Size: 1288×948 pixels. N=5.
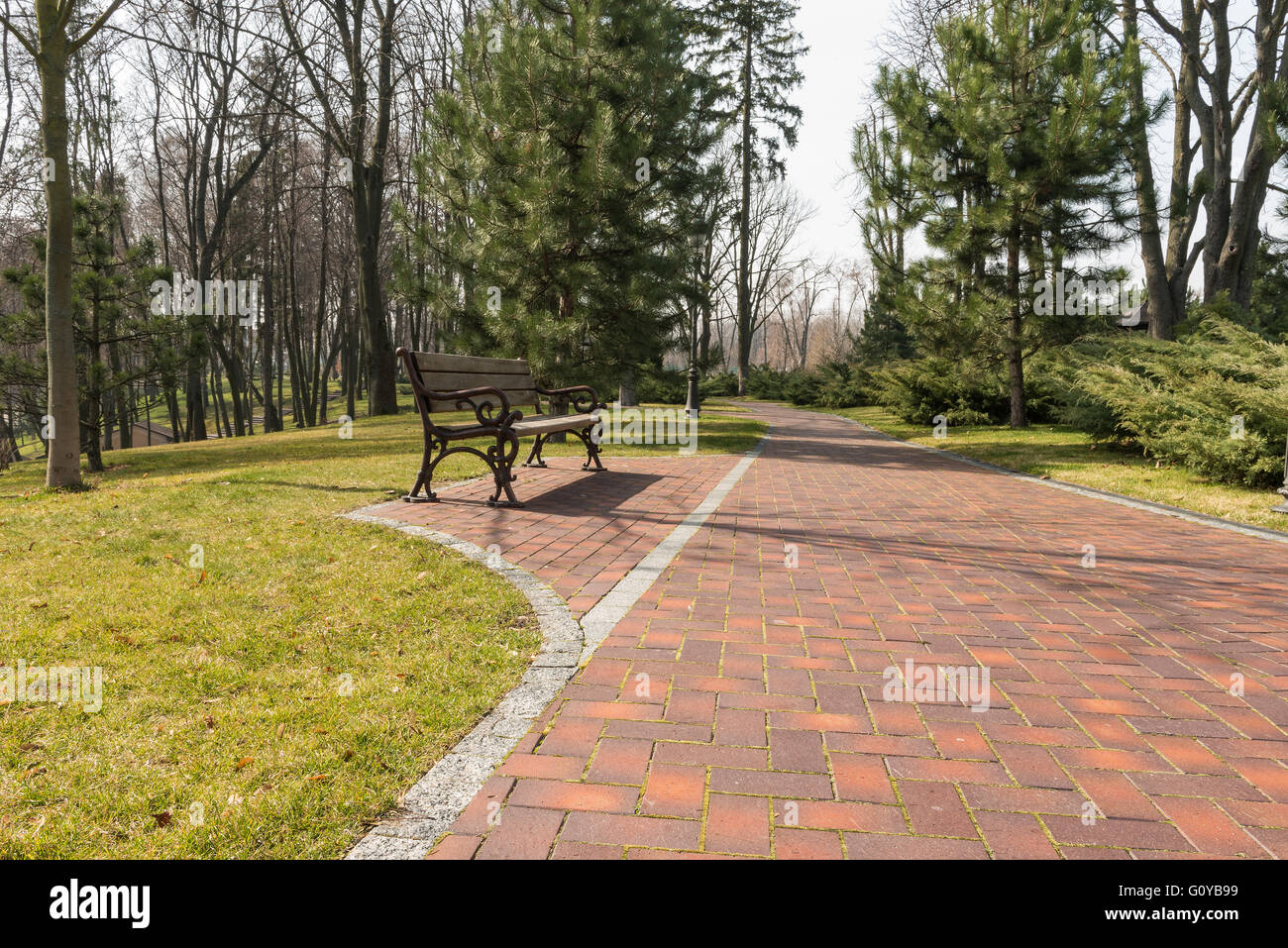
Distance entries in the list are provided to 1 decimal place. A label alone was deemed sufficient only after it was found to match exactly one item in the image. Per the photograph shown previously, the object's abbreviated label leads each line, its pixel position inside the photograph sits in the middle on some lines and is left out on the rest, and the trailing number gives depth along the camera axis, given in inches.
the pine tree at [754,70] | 1008.9
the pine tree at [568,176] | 458.9
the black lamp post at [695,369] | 562.8
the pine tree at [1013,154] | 529.7
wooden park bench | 264.0
